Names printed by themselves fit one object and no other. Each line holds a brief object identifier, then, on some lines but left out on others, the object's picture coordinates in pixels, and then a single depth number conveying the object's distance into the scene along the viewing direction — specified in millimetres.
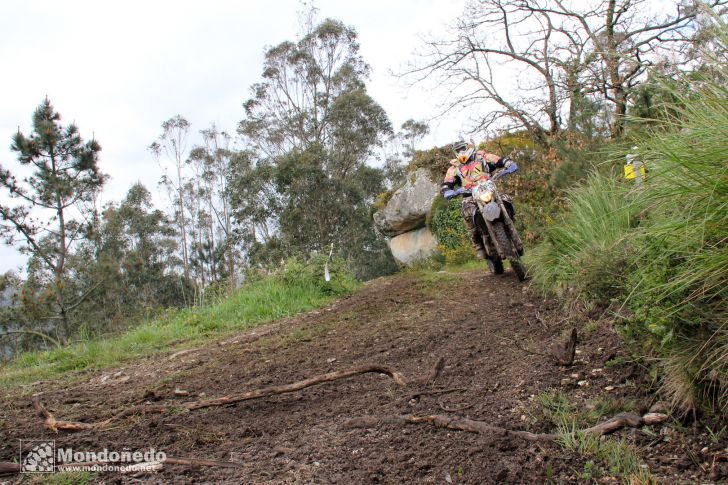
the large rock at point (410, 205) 19250
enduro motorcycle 6555
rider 6965
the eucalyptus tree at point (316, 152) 25922
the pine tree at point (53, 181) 16297
